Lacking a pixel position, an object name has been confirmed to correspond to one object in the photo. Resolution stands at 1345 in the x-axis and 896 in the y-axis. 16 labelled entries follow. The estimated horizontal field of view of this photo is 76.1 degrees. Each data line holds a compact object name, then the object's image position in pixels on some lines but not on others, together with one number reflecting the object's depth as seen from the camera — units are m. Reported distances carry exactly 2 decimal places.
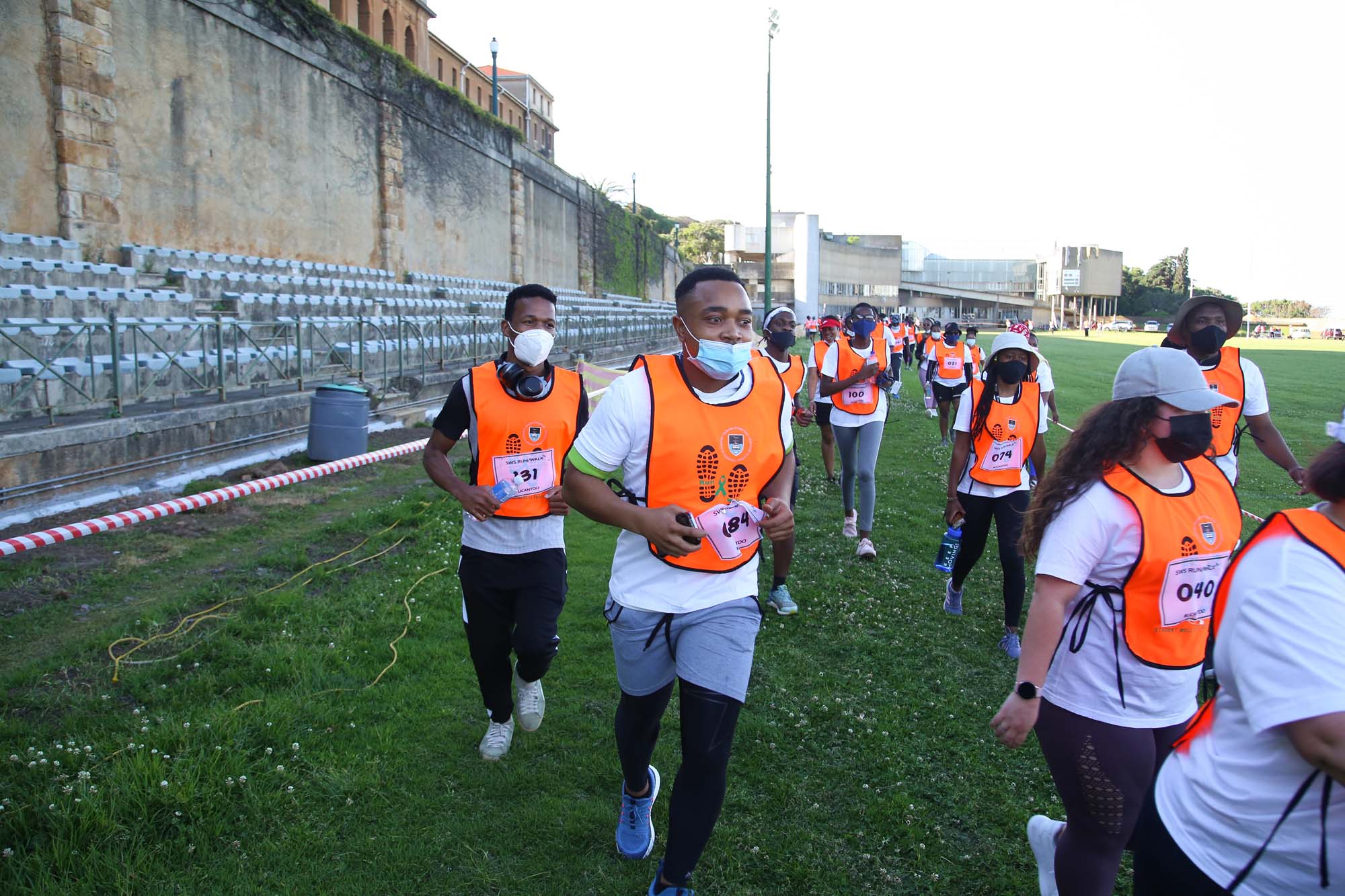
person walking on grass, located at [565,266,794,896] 2.93
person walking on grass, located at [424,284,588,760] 4.08
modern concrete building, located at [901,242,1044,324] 109.75
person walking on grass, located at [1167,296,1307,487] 5.43
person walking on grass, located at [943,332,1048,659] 5.54
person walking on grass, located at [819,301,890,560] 7.87
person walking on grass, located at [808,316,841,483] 9.03
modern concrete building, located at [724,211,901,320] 83.06
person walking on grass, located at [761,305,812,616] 6.10
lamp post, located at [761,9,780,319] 26.30
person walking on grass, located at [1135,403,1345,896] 1.67
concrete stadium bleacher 9.12
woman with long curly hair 2.69
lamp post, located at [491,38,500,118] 30.69
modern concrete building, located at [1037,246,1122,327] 108.25
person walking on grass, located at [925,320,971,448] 14.46
